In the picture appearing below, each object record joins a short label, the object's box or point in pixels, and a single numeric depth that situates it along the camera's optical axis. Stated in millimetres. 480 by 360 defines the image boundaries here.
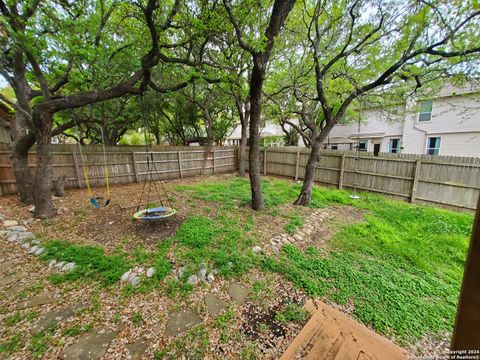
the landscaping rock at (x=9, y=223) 3705
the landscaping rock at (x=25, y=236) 3357
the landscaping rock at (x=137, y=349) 1757
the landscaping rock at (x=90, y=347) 1730
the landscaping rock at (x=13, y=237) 3361
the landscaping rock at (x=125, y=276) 2629
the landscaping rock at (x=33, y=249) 3106
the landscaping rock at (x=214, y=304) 2230
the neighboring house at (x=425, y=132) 9062
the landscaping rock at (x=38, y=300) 2205
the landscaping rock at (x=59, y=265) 2814
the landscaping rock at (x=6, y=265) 2738
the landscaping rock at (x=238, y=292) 2391
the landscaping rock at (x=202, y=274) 2682
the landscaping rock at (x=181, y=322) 2000
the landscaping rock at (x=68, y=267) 2773
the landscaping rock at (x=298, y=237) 3783
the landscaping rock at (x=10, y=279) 2518
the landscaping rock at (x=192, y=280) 2600
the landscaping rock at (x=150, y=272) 2673
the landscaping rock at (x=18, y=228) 3592
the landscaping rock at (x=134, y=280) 2557
